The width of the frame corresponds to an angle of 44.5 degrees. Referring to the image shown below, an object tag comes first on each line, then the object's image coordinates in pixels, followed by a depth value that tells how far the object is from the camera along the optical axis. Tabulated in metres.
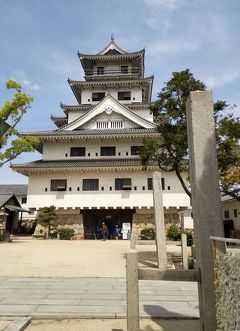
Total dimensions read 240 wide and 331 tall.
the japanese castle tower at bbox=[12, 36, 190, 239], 27.27
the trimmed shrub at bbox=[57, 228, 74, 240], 26.27
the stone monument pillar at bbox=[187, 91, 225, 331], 3.94
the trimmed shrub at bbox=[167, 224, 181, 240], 24.12
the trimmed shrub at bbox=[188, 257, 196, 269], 10.62
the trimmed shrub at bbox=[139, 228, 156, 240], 26.00
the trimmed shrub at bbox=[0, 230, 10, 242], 21.63
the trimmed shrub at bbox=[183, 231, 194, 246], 20.87
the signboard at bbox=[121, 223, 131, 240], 27.15
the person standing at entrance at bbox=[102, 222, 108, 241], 25.41
